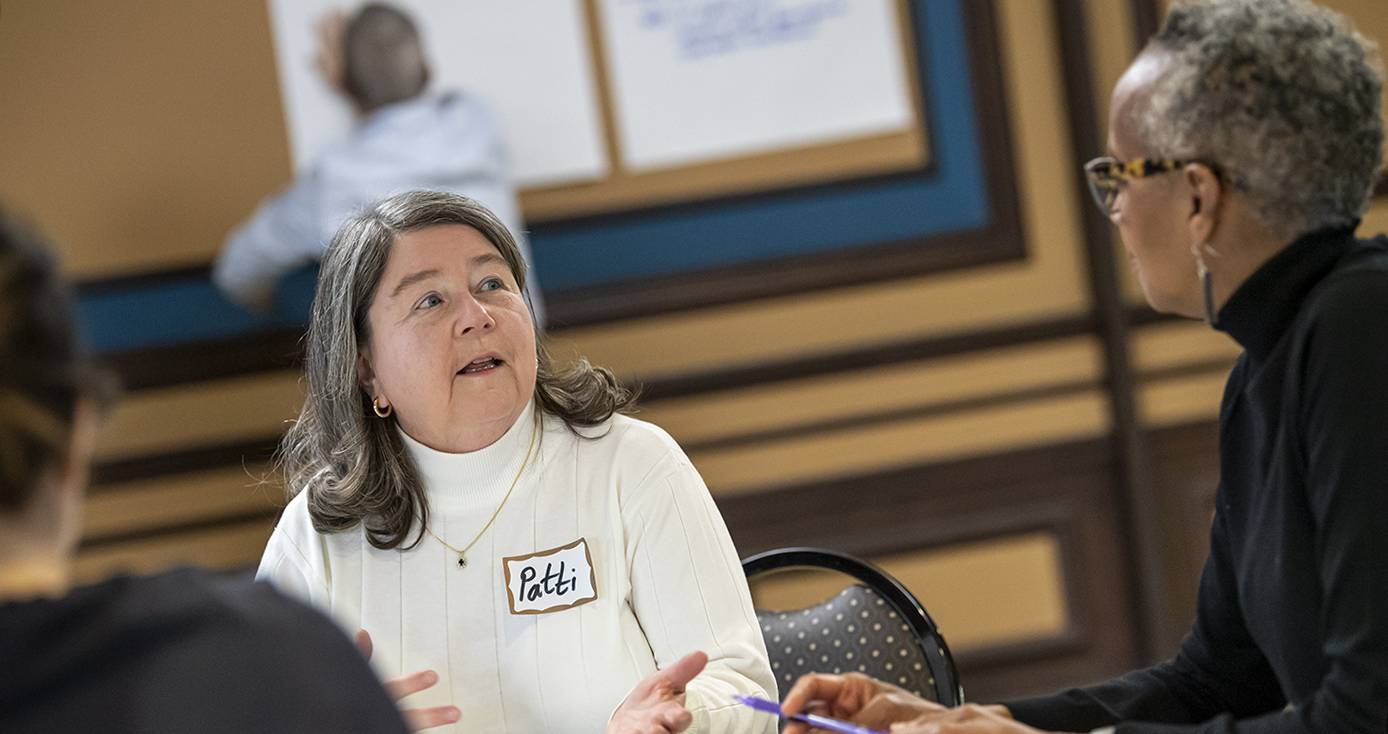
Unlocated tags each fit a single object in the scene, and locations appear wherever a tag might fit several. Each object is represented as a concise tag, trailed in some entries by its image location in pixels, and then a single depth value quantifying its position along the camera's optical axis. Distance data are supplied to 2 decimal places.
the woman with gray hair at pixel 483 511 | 4.15
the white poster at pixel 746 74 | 5.43
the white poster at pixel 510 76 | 5.34
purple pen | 3.89
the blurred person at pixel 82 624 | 2.91
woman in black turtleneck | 3.78
